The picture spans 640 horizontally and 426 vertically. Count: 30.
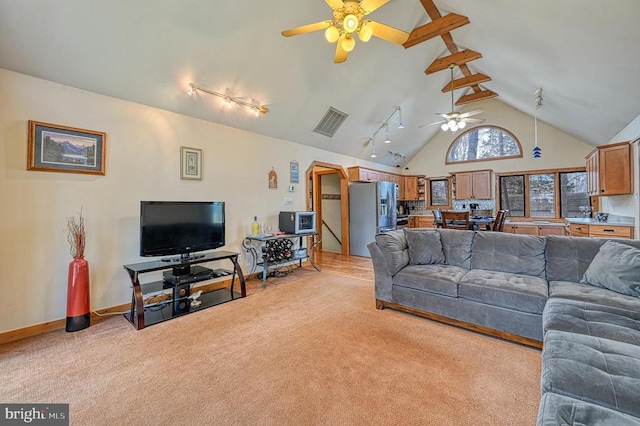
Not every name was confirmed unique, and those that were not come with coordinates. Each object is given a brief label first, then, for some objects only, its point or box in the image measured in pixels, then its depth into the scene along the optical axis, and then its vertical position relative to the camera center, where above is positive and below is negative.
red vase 2.69 -0.80
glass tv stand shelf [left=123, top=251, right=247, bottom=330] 2.85 -0.93
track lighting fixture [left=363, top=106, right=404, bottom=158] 6.01 +2.05
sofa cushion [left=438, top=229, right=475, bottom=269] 3.20 -0.41
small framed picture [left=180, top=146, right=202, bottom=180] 3.72 +0.73
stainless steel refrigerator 6.35 +0.04
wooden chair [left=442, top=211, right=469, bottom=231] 5.02 -0.13
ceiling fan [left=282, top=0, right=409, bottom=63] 2.17 +1.65
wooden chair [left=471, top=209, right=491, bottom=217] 7.58 +0.01
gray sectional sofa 1.13 -0.69
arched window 7.25 +1.91
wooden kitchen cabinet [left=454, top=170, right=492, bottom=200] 7.48 +0.82
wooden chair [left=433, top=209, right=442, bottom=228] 5.48 -0.07
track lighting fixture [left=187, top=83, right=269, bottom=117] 3.44 +1.62
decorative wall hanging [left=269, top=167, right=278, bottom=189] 4.89 +0.64
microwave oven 4.67 -0.14
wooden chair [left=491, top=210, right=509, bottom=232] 5.07 -0.15
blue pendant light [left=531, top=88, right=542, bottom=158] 4.63 +2.06
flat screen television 3.09 -0.15
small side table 4.29 -0.63
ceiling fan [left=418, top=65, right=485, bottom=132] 5.05 +1.80
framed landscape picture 2.68 +0.70
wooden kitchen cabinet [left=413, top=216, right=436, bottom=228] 8.26 -0.24
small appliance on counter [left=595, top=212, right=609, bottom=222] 4.71 -0.08
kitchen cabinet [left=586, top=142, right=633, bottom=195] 3.96 +0.68
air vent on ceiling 5.06 +1.80
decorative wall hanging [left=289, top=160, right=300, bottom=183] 5.27 +0.85
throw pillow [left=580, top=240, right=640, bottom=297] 2.12 -0.48
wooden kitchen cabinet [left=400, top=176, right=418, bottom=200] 8.61 +0.79
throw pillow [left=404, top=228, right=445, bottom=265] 3.33 -0.44
